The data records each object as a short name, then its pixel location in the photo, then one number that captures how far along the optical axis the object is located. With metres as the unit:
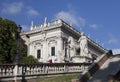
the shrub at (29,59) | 24.07
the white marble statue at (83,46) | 14.60
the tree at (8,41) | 22.31
